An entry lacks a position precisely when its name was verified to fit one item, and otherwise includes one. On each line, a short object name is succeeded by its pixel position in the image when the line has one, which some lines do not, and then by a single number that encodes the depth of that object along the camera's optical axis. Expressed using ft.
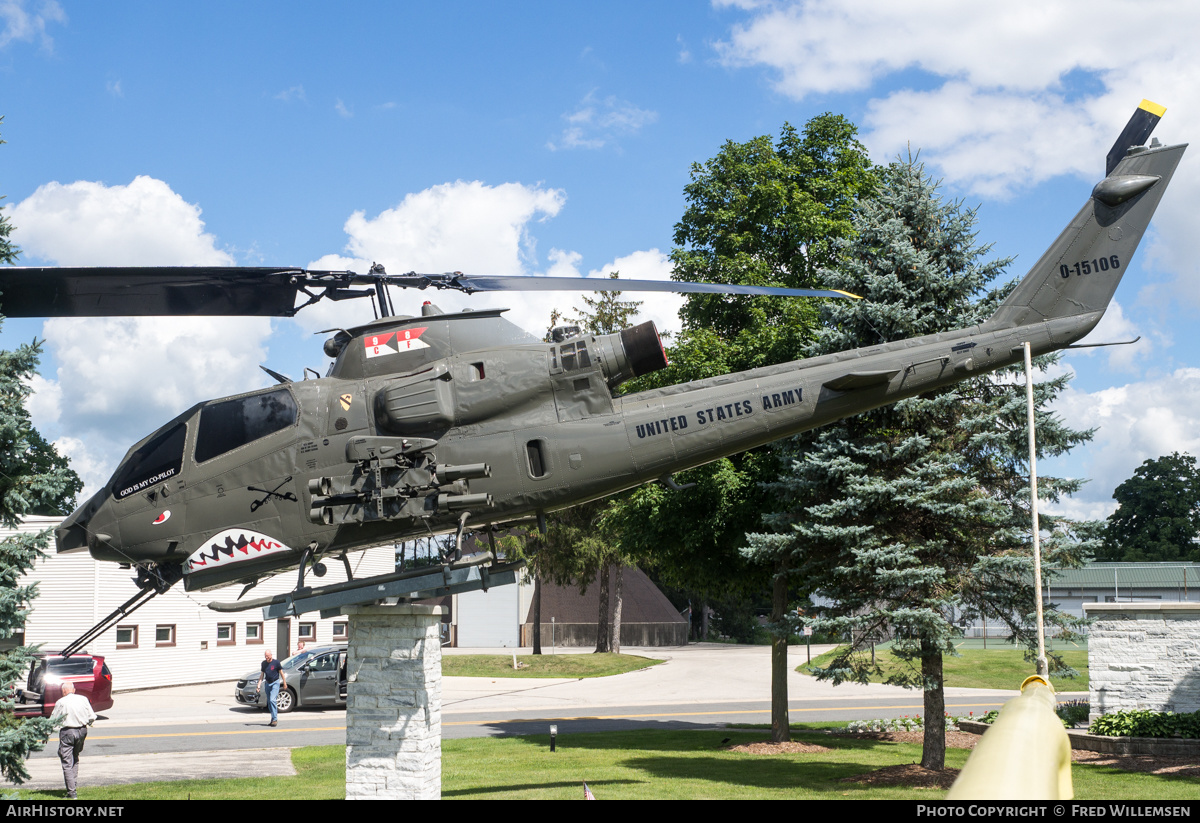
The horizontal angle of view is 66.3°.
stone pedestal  36.14
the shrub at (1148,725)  58.95
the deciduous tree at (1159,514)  295.30
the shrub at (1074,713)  67.94
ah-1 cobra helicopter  32.71
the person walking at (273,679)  78.54
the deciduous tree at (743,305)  62.95
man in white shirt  45.16
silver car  88.43
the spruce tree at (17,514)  33.30
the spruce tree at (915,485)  49.14
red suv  77.00
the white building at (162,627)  100.12
